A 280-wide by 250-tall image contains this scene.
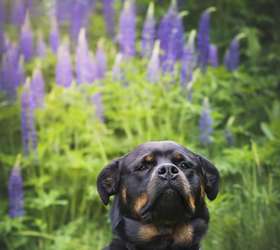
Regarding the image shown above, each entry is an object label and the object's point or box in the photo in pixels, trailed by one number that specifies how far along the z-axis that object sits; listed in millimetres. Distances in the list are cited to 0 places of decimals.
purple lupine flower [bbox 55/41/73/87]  6695
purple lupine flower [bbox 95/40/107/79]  6785
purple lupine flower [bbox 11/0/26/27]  7816
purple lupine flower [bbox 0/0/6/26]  7564
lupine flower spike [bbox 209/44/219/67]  7211
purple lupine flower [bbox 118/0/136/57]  6922
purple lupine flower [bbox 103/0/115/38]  7590
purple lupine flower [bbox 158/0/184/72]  6781
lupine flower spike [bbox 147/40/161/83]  6383
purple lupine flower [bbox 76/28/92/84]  6598
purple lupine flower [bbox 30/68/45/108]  6531
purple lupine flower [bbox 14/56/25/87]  6748
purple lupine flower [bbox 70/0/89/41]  7539
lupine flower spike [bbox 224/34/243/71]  7074
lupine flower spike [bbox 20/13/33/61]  7162
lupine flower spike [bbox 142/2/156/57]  6793
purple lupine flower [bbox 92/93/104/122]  6559
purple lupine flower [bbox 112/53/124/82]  6574
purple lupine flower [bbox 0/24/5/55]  7202
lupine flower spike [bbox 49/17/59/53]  7266
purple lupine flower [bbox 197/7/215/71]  6961
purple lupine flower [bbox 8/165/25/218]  6027
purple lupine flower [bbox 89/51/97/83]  6617
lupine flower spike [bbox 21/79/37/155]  6398
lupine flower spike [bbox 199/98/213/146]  6383
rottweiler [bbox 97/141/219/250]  3955
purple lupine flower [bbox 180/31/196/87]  6605
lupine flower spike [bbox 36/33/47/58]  7219
